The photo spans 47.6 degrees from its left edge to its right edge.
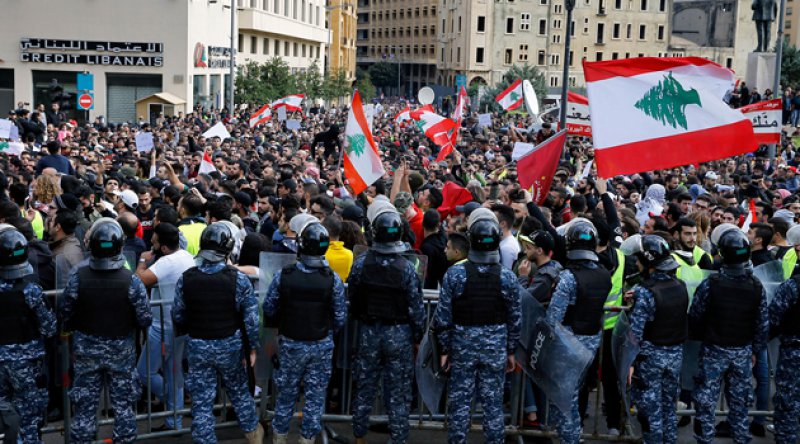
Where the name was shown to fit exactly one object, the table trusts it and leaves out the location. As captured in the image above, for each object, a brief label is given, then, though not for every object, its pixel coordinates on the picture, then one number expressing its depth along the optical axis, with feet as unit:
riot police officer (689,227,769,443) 22.66
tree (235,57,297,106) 153.28
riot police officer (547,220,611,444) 22.66
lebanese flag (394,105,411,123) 88.79
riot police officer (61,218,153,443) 21.36
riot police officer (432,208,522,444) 22.17
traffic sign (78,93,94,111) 82.43
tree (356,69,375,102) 221.48
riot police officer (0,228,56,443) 20.77
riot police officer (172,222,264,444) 21.66
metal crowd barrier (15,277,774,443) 24.18
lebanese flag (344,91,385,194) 37.96
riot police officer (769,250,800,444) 23.39
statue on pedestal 107.86
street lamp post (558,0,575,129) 55.42
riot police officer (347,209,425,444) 22.58
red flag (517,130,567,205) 32.27
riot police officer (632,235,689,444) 22.44
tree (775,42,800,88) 177.47
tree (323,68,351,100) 191.47
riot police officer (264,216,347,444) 22.25
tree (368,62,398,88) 361.51
